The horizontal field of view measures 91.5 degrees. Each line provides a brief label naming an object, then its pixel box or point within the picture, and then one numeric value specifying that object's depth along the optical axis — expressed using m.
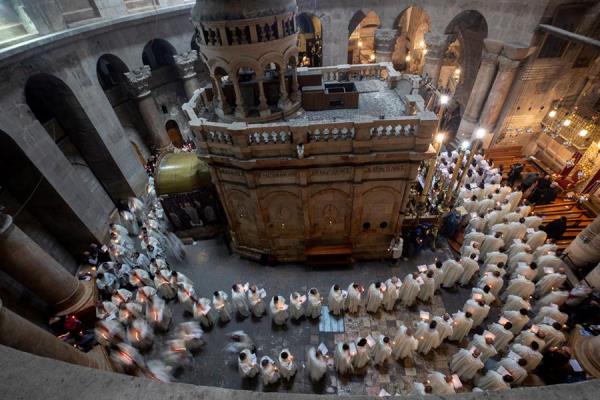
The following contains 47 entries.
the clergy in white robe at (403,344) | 8.79
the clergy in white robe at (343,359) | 8.62
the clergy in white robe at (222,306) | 10.16
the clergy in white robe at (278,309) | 10.03
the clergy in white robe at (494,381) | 7.76
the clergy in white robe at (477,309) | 9.46
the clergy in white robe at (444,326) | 9.11
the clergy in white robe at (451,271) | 10.80
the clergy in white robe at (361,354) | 8.65
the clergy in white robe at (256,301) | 10.34
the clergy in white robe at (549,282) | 10.05
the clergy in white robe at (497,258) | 10.88
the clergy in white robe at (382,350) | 8.77
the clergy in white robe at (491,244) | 11.45
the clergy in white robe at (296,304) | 10.17
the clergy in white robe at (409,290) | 10.30
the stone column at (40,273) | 8.63
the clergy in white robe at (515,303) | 9.57
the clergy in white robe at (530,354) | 8.20
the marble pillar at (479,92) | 15.20
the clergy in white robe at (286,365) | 8.54
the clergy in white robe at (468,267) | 10.84
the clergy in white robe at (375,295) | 10.19
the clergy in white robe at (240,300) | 10.28
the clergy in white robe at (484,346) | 8.59
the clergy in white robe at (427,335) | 8.93
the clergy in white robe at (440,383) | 7.65
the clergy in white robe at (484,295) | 9.65
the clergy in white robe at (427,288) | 10.40
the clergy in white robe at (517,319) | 9.02
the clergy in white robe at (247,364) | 8.76
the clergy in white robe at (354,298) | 10.21
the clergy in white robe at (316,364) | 8.55
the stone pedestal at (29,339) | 5.07
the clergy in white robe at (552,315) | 9.14
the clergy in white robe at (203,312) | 10.19
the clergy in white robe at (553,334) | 8.61
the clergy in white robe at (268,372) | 8.49
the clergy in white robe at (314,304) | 10.07
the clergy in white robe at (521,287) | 9.94
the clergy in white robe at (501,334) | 8.84
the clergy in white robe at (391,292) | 10.24
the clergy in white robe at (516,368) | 7.99
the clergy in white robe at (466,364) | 8.34
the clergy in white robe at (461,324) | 9.24
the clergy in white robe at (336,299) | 10.24
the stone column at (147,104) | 15.95
